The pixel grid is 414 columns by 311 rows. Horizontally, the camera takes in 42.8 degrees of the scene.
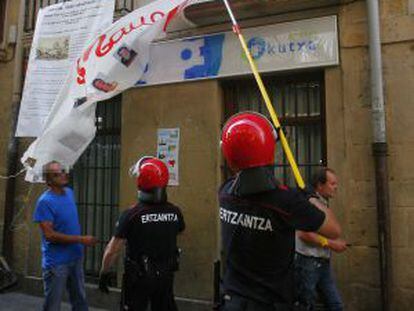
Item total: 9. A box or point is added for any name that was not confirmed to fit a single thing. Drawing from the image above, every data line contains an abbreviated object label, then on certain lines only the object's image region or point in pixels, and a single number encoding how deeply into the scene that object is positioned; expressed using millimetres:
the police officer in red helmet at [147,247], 4539
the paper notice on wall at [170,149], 6809
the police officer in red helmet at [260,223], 2670
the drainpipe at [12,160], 8180
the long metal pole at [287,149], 3042
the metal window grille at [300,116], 6207
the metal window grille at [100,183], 7609
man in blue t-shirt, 5000
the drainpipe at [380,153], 5355
